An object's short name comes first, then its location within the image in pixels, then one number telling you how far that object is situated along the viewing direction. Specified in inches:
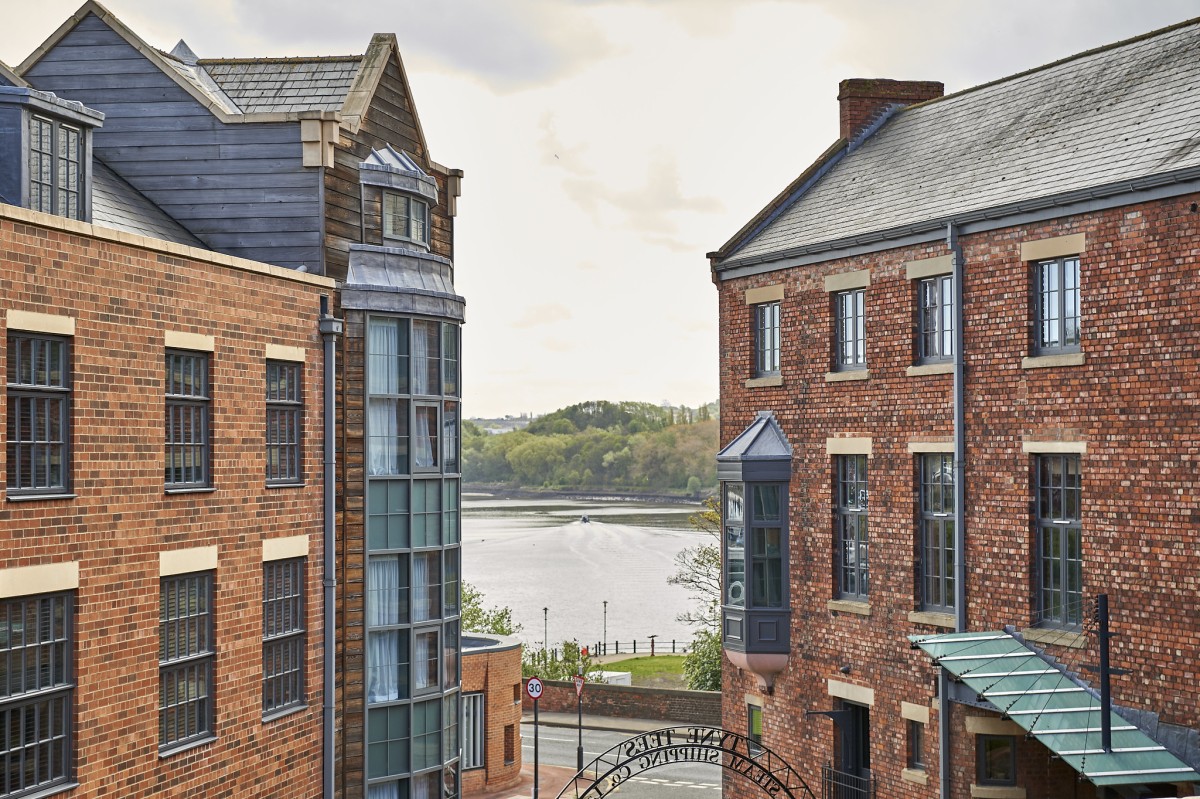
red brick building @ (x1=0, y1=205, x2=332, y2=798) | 613.9
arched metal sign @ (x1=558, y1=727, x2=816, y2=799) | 773.3
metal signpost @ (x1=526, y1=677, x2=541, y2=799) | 1595.7
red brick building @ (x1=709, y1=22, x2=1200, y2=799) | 738.2
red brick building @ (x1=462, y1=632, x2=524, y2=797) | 1520.7
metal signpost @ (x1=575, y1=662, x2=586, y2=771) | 1612.0
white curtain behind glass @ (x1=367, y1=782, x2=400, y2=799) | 861.2
